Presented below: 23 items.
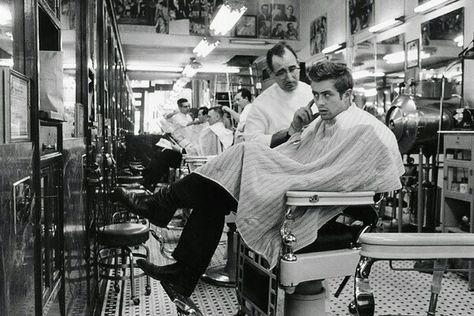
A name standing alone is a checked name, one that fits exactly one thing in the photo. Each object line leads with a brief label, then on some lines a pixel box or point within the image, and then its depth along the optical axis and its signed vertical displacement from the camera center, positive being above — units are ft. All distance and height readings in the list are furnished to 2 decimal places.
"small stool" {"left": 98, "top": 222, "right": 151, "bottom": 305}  9.86 -2.05
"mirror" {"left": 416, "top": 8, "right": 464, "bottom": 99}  17.48 +3.31
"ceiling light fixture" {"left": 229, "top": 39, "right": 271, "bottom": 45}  37.09 +7.54
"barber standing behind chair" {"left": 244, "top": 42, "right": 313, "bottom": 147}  10.57 +0.79
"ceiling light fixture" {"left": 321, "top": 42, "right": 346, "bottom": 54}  30.09 +5.87
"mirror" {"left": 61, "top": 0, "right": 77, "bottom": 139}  7.21 +1.26
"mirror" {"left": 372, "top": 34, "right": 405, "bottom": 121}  22.90 +3.33
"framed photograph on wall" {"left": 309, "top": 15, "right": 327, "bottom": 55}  33.71 +7.54
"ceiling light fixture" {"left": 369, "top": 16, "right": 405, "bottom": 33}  23.27 +5.76
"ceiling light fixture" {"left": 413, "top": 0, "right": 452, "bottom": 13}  19.72 +5.60
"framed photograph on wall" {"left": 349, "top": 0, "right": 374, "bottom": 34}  27.40 +7.37
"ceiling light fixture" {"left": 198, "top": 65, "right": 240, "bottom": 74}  48.12 +7.25
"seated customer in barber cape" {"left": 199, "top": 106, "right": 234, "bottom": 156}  19.35 +0.09
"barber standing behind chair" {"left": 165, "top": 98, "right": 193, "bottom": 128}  28.45 +1.46
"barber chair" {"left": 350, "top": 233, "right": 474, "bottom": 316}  4.67 -1.10
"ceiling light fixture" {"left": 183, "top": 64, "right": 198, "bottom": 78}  38.68 +5.95
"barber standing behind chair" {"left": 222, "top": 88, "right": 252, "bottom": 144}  19.54 +1.71
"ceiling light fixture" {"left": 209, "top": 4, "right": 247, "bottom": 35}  21.27 +5.71
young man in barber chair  6.56 -0.62
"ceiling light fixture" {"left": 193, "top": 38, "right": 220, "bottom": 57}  28.58 +5.73
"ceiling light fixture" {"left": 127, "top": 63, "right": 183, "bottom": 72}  50.44 +7.77
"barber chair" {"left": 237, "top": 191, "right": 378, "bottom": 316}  6.14 -1.67
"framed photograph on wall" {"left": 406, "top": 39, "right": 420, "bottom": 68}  21.27 +3.86
